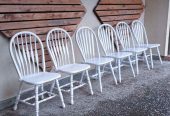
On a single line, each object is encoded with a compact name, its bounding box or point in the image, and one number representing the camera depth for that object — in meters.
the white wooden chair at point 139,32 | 4.51
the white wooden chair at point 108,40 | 3.65
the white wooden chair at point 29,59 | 2.46
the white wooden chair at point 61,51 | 2.82
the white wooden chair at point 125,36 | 4.11
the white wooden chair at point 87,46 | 3.24
